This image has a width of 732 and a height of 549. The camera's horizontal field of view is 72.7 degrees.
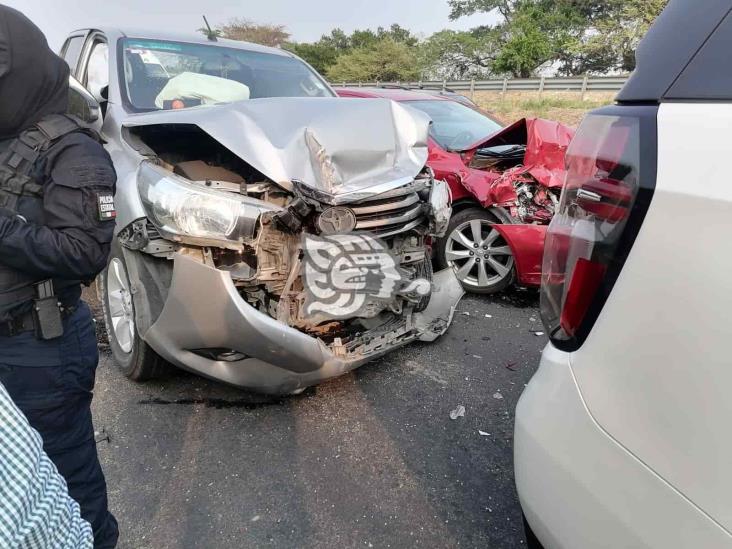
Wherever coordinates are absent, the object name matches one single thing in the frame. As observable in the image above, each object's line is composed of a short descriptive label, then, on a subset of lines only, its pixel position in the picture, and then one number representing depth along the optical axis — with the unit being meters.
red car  3.99
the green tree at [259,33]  49.66
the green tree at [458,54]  40.31
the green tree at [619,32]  27.89
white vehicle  0.87
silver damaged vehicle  2.16
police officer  1.39
